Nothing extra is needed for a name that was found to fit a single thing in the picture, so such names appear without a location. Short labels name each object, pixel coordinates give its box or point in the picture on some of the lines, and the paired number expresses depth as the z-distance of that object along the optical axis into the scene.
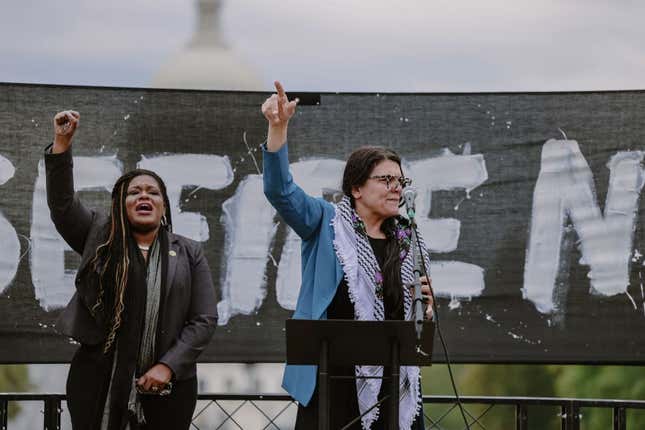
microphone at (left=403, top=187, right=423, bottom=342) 8.80
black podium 8.83
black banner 13.33
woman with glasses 9.38
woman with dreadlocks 10.14
